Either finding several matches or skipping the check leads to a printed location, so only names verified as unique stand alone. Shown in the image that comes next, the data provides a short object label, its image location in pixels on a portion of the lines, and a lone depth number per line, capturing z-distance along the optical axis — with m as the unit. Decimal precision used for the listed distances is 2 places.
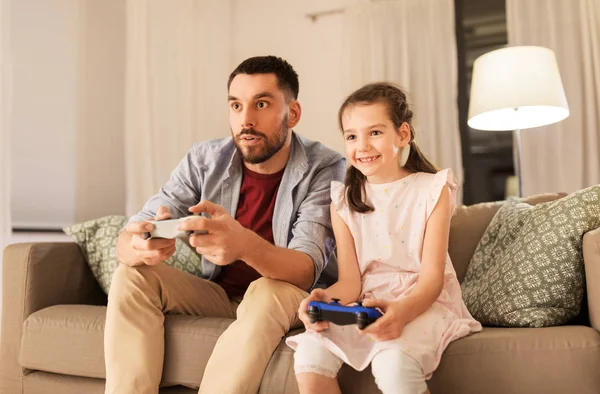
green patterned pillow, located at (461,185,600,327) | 1.21
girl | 1.04
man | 1.17
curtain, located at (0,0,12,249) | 2.23
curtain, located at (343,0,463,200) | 3.39
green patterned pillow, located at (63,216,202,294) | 1.78
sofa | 1.11
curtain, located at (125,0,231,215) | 2.99
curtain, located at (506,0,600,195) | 3.07
